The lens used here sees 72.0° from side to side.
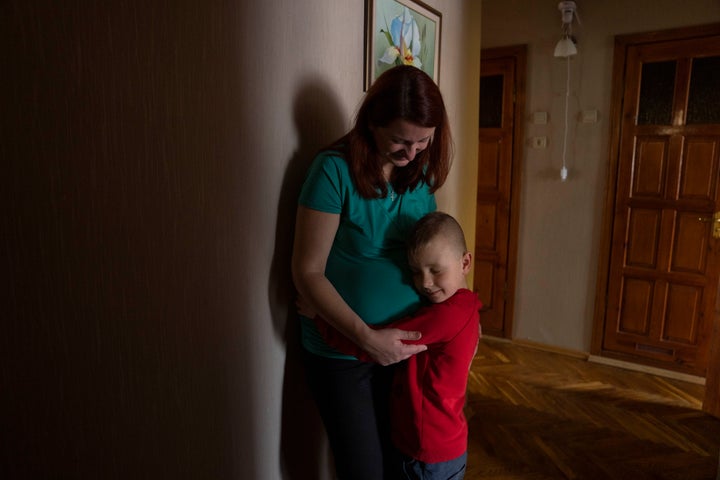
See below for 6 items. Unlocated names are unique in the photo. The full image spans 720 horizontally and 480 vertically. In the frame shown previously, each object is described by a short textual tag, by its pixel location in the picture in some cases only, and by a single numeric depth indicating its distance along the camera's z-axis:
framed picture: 1.38
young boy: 1.09
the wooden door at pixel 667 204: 2.67
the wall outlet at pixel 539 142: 3.13
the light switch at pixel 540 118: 3.10
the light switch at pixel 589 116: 2.95
